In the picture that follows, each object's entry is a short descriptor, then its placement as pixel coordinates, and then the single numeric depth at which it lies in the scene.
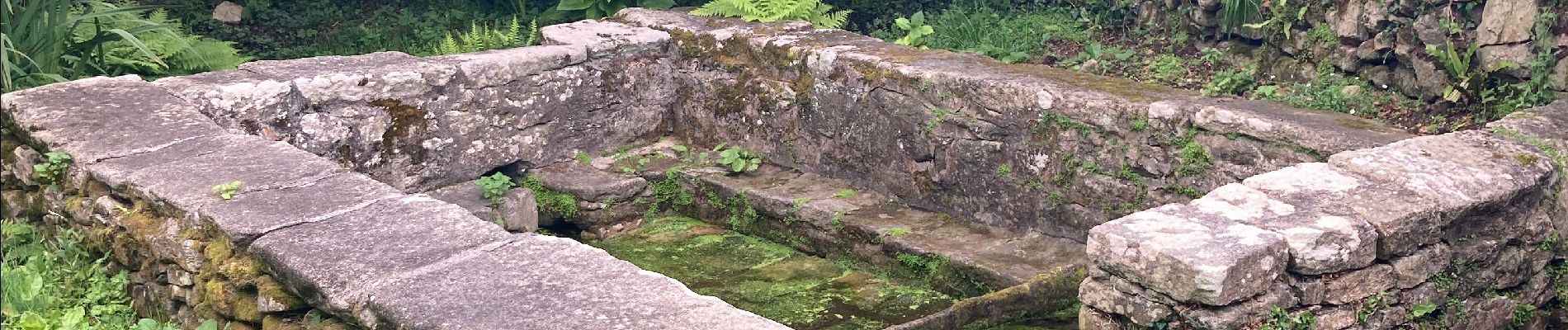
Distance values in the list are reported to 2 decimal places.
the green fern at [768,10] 6.32
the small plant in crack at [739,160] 5.94
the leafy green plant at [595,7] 7.17
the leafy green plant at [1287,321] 3.39
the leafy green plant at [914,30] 6.59
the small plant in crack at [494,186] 5.59
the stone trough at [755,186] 3.28
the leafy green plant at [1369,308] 3.56
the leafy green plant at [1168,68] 5.73
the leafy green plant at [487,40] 6.48
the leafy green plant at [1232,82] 5.35
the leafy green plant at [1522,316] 4.06
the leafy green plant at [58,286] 3.57
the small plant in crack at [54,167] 4.11
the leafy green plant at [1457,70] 4.79
